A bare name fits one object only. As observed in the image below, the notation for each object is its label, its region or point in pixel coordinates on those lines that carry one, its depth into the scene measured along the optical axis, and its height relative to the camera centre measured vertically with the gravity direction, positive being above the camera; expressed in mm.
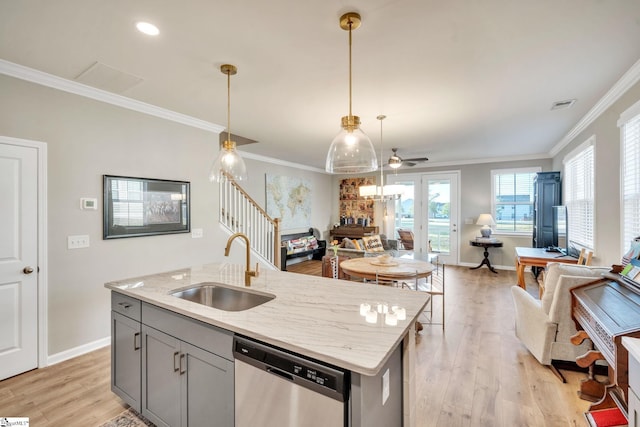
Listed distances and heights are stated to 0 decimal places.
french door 7051 -1
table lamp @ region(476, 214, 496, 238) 6243 -238
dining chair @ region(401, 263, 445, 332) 3304 -999
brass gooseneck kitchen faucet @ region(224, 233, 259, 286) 1897 -422
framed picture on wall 2982 +42
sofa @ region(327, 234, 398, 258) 4513 -652
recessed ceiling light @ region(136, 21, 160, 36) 1868 +1208
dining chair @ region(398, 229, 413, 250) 7180 -681
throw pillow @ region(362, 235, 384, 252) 5008 -590
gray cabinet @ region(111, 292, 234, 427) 1407 -874
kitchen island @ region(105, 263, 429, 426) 1091 -519
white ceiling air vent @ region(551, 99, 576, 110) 3164 +1209
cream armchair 2365 -916
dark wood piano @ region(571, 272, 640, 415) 1361 -610
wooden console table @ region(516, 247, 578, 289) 3920 -657
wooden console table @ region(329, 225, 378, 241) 7914 -582
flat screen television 4427 -237
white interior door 2398 -420
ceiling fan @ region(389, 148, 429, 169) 4836 +910
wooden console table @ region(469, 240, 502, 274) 6184 -762
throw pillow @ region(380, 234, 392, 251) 5893 -682
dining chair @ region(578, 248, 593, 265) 3338 -555
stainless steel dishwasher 1052 -718
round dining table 3055 -659
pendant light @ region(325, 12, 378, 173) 1789 +411
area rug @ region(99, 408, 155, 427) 1901 -1411
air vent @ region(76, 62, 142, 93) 2447 +1195
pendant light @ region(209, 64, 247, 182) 2389 +387
